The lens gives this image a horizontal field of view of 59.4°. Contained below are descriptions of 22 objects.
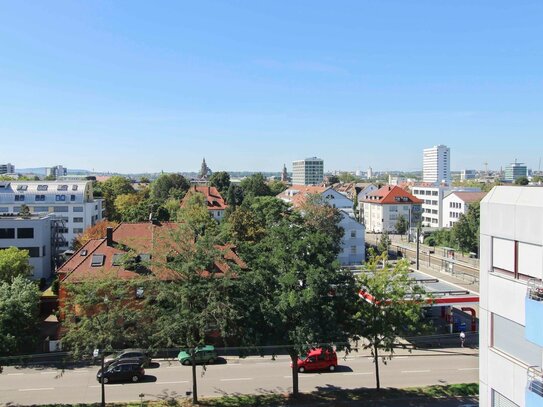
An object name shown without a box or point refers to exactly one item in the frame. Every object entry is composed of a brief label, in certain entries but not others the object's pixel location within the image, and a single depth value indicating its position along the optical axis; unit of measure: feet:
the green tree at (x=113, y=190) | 304.91
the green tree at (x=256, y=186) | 378.94
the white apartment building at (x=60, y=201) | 235.81
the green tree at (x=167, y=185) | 354.54
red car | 88.69
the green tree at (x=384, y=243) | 205.75
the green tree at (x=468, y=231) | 221.87
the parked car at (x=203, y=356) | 91.40
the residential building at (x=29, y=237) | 161.48
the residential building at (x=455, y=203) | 293.12
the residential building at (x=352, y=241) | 211.61
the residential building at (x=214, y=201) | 290.15
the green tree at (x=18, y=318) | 83.76
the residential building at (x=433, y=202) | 327.67
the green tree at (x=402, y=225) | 301.02
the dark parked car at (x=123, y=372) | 83.87
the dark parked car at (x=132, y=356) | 85.71
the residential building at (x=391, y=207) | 317.22
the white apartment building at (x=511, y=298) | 38.81
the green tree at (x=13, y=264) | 120.16
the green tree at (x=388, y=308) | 75.36
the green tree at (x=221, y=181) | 377.71
